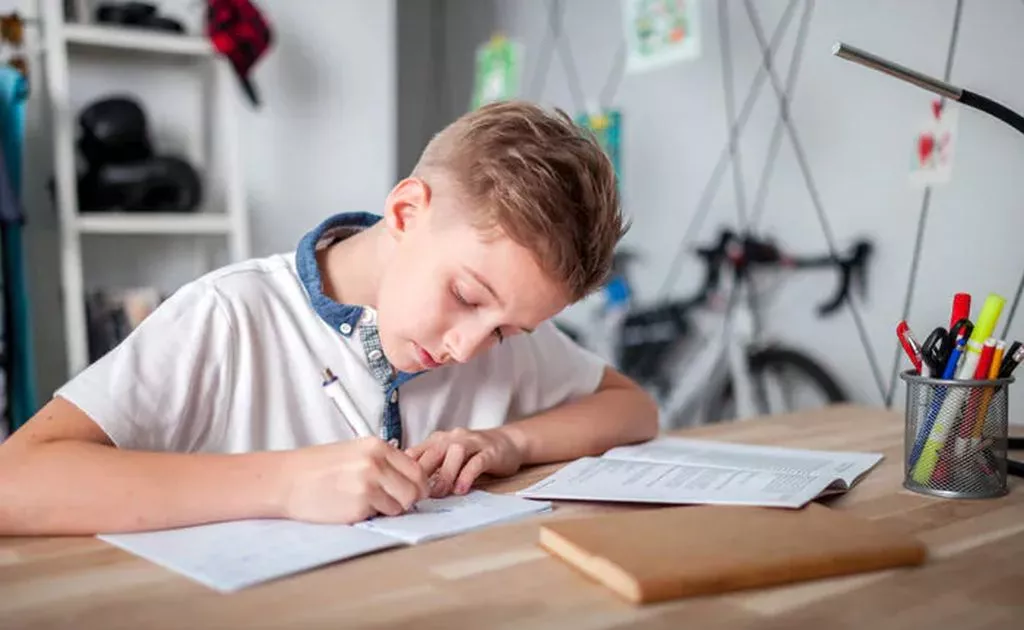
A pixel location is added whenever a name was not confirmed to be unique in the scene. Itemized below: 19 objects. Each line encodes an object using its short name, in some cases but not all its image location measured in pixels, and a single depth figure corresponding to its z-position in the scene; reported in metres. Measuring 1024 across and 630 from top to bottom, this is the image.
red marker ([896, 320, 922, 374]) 0.91
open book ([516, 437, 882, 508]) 0.81
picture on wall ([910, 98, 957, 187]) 1.38
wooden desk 0.54
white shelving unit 1.85
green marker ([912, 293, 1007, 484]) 0.85
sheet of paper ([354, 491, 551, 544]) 0.70
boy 0.72
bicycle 1.62
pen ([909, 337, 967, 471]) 0.86
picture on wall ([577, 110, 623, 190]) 1.97
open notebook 0.61
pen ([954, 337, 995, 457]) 0.85
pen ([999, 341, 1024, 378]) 0.87
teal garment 1.75
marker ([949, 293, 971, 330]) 0.91
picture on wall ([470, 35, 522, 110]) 2.28
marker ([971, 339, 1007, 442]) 0.84
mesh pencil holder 0.85
